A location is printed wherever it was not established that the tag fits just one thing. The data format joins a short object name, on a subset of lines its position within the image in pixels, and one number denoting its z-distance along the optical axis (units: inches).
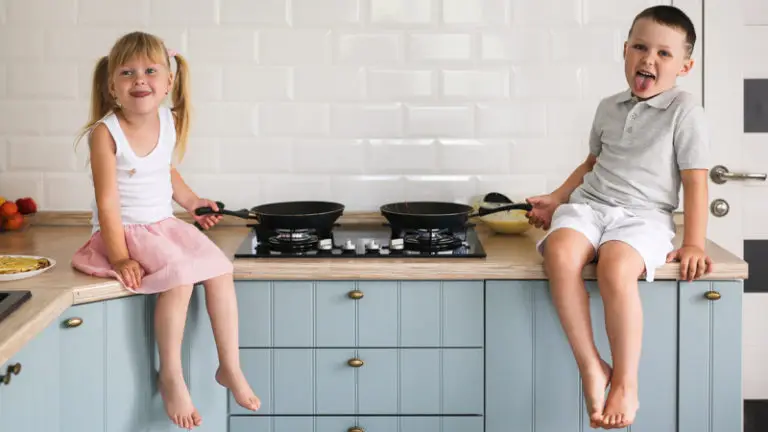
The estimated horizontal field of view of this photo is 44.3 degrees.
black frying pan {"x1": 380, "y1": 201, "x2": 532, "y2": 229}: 102.0
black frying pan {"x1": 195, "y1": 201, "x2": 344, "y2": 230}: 102.2
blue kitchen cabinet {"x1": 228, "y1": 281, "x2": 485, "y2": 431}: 96.5
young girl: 87.9
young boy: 87.8
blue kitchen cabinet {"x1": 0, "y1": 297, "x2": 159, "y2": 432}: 75.3
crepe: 85.8
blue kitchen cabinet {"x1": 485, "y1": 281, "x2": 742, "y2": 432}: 94.3
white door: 117.6
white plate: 84.0
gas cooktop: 97.9
